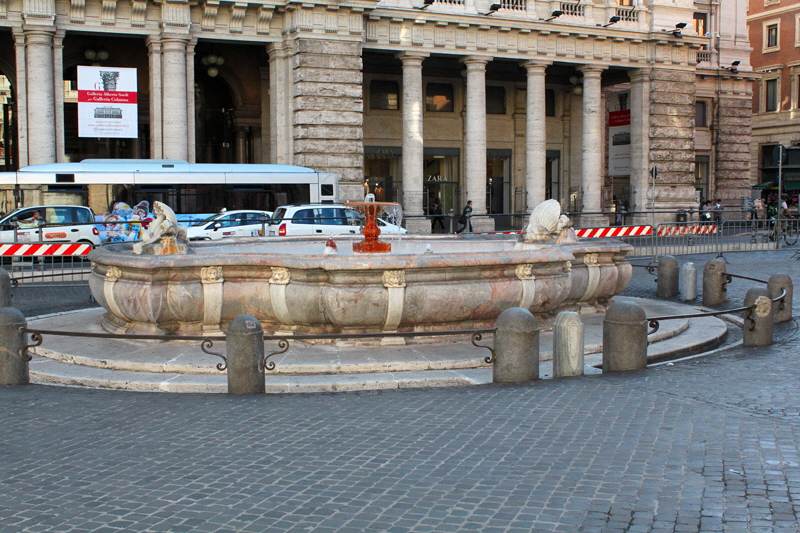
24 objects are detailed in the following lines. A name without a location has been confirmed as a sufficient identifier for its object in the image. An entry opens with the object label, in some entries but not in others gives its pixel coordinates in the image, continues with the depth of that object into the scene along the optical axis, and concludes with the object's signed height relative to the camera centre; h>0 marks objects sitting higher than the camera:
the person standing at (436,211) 38.55 +0.30
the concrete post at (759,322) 11.68 -1.40
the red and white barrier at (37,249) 20.61 -0.71
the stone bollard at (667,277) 16.98 -1.16
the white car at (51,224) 24.34 -0.14
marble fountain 10.37 -0.86
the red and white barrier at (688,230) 25.78 -0.40
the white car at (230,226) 26.16 -0.22
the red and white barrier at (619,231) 25.88 -0.44
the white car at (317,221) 26.50 -0.09
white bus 27.50 +1.15
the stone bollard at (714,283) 15.62 -1.17
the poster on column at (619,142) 41.72 +3.55
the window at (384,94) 41.16 +5.74
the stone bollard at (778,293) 13.53 -1.17
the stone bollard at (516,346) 8.96 -1.31
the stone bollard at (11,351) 9.26 -1.37
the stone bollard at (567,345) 9.35 -1.35
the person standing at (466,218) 33.91 -0.03
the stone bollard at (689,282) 16.48 -1.23
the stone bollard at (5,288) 14.28 -1.11
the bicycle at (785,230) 30.34 -0.50
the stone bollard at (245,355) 8.59 -1.33
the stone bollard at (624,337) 9.58 -1.30
